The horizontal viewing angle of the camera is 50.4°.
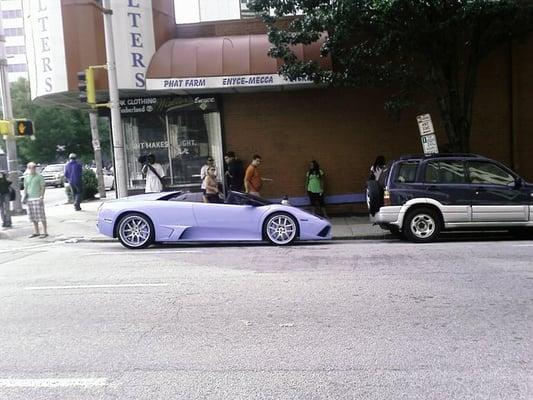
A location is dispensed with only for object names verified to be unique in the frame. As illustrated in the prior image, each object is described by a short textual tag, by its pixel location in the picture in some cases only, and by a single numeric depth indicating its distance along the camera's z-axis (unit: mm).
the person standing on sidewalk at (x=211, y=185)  11406
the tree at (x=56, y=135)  43250
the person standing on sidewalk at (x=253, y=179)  13836
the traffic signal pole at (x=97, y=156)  23422
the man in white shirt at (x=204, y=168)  14319
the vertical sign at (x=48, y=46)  14500
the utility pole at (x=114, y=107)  13320
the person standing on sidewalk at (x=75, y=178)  18359
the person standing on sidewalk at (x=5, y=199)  15312
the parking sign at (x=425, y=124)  12883
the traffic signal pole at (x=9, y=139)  18000
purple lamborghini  10750
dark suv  11109
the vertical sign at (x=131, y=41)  14555
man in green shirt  13586
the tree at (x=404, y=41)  12164
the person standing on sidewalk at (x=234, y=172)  15211
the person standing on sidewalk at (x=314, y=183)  15102
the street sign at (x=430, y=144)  12867
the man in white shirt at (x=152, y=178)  14080
